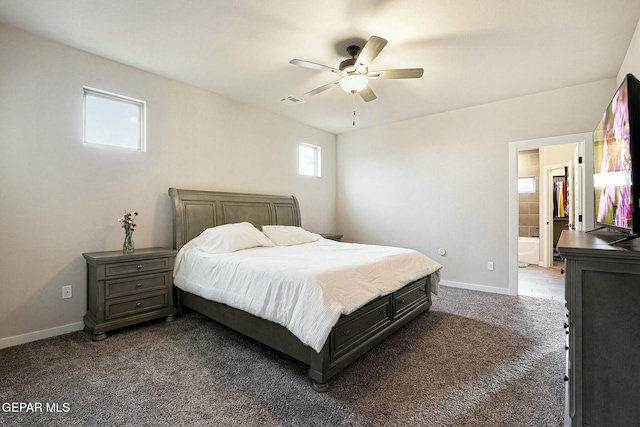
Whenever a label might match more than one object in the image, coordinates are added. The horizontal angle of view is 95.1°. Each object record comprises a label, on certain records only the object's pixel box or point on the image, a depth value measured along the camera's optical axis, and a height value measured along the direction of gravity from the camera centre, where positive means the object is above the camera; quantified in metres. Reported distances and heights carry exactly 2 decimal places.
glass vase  3.03 -0.31
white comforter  1.96 -0.54
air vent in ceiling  4.12 +1.64
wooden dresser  1.24 -0.52
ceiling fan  2.47 +1.30
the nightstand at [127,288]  2.70 -0.73
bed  2.04 -0.85
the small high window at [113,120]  3.08 +1.04
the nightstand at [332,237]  4.90 -0.38
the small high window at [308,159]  5.44 +1.06
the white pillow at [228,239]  3.19 -0.29
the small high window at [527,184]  6.73 +0.72
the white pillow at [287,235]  3.91 -0.28
